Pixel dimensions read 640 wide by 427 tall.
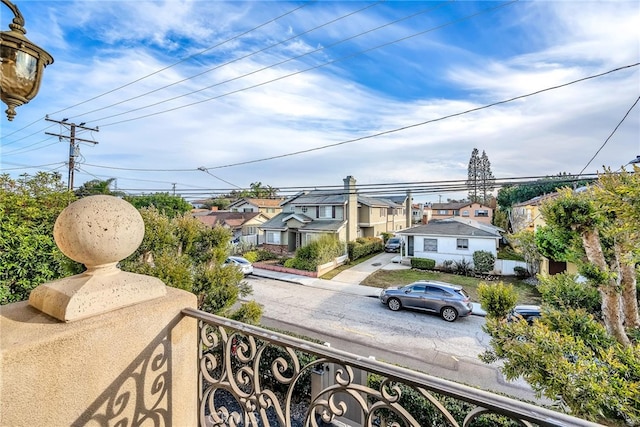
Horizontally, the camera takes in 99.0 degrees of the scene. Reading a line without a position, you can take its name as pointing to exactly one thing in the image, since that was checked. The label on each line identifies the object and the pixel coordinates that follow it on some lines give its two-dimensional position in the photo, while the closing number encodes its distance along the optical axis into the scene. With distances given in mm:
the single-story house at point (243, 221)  26061
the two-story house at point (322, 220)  20453
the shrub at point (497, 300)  4566
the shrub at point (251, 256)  18516
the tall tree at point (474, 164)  50206
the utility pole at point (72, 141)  13641
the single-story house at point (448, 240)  15281
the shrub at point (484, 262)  14758
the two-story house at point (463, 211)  33031
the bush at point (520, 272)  14367
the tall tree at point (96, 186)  19656
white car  15062
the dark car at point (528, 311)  8016
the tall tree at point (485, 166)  48706
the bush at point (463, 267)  15250
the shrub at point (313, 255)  15898
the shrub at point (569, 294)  3838
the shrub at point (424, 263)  16172
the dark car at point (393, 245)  21362
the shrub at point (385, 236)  22969
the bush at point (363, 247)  18969
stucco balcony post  964
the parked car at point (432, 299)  9461
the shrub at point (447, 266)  15898
